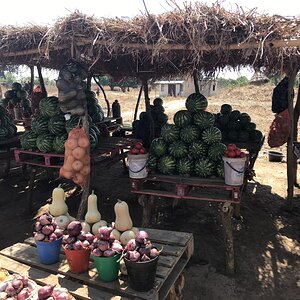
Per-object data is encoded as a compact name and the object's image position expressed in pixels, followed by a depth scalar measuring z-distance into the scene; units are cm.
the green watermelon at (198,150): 538
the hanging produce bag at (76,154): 512
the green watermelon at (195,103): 589
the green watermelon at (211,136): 542
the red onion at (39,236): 338
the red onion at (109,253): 300
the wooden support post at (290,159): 672
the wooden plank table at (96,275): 306
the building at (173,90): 4988
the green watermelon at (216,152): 529
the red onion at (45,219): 336
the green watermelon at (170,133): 564
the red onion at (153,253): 294
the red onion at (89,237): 334
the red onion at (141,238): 298
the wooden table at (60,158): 640
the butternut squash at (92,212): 395
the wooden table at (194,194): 488
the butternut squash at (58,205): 415
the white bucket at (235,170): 471
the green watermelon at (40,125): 664
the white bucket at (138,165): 520
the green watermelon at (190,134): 550
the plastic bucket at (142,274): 285
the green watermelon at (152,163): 561
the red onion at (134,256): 287
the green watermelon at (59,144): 625
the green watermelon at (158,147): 559
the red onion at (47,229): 340
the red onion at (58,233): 346
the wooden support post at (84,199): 569
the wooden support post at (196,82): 845
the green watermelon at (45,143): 634
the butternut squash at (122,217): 361
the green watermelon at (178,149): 543
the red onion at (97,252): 302
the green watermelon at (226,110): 884
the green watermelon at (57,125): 648
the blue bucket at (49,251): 340
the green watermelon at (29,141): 657
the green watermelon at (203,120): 560
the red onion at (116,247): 310
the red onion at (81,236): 330
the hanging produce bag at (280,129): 686
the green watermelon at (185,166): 535
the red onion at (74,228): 322
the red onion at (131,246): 298
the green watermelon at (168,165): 542
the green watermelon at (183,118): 573
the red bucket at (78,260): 321
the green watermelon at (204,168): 523
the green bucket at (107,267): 303
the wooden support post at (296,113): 774
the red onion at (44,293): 245
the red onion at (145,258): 289
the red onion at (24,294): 250
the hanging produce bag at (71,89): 529
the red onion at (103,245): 303
